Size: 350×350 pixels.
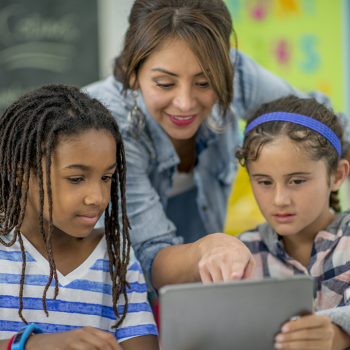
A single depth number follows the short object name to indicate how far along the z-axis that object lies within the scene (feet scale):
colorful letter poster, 10.23
